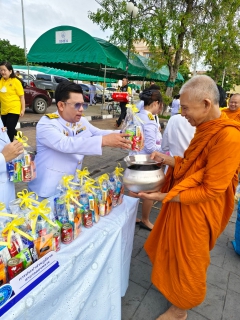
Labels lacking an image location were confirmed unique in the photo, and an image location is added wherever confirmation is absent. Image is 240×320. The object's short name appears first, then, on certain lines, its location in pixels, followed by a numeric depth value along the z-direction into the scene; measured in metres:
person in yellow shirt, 4.43
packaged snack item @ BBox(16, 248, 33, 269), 0.91
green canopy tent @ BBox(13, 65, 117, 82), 22.44
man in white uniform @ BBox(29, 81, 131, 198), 1.59
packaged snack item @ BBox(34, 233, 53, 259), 1.00
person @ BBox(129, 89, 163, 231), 2.46
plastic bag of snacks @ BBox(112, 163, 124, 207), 1.61
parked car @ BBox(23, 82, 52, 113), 9.37
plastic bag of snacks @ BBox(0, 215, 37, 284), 0.86
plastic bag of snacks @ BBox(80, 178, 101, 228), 1.33
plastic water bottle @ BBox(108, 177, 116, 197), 1.57
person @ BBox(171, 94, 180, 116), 9.66
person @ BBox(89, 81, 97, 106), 15.63
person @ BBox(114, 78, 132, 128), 8.09
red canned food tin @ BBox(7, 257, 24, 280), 0.86
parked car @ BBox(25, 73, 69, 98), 13.46
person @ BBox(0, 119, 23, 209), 1.36
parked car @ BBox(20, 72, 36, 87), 13.55
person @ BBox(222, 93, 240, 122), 4.03
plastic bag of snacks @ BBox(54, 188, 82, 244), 1.17
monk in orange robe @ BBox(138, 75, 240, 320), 1.27
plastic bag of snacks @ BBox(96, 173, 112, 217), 1.46
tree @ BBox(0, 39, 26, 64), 33.53
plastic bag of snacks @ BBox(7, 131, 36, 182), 1.49
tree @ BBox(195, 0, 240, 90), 8.88
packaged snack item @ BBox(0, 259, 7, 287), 0.84
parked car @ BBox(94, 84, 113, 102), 19.02
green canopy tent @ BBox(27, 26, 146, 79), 7.07
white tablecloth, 0.93
